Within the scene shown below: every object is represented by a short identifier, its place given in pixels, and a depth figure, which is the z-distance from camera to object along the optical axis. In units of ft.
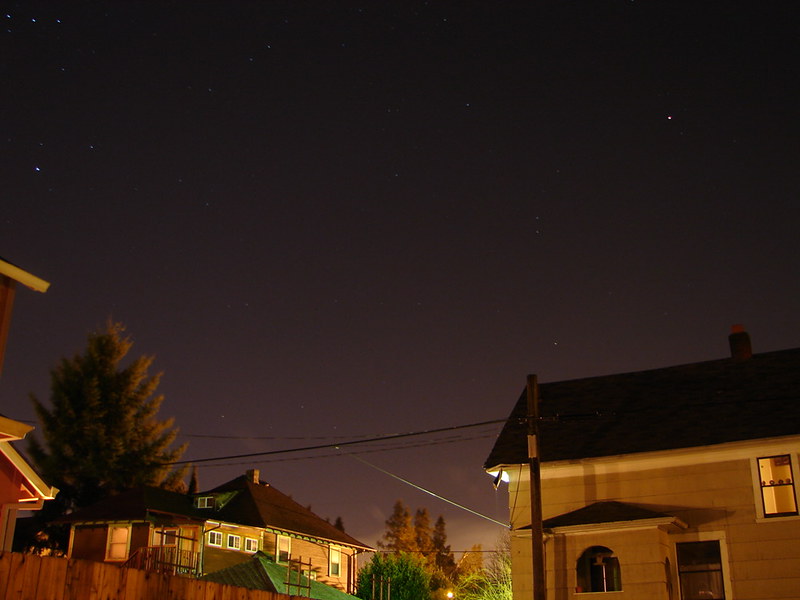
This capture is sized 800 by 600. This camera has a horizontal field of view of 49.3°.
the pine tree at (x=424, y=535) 295.21
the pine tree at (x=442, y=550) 303.27
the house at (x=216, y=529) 125.39
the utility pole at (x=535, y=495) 64.18
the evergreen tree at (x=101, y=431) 170.81
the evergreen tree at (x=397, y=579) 171.53
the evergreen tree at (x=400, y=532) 289.96
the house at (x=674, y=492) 69.56
